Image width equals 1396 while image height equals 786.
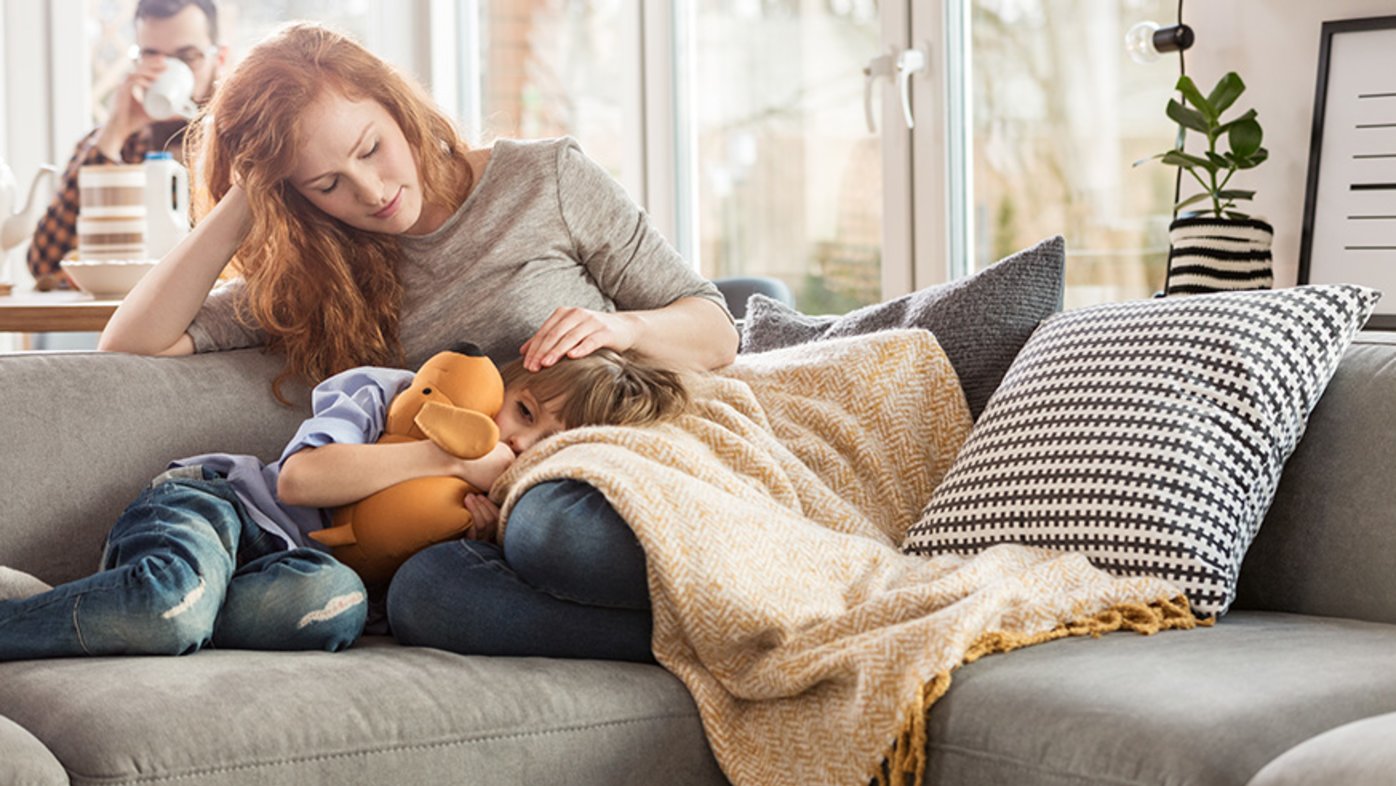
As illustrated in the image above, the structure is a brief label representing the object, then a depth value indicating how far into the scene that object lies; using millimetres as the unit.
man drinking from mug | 3688
